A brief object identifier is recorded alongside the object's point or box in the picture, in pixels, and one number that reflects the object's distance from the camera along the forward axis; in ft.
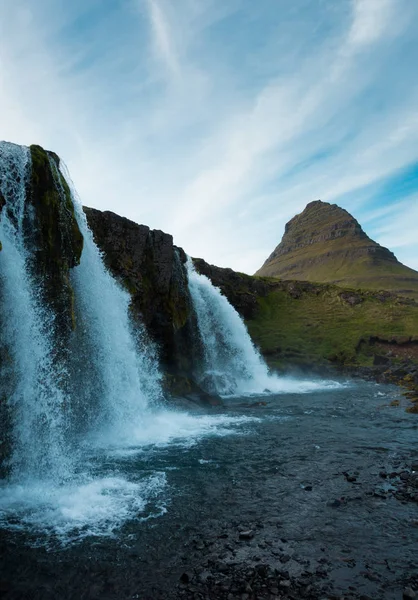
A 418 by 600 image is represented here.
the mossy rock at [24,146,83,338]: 60.70
